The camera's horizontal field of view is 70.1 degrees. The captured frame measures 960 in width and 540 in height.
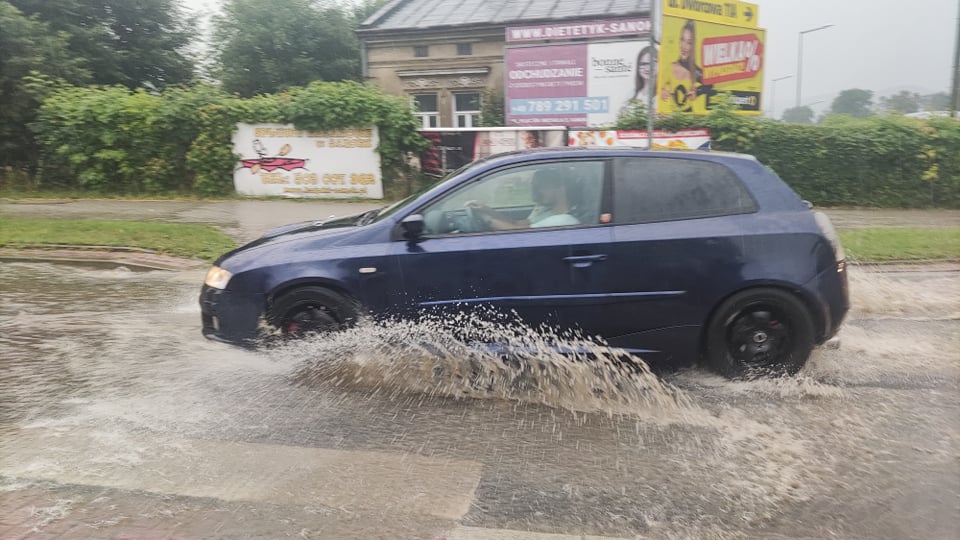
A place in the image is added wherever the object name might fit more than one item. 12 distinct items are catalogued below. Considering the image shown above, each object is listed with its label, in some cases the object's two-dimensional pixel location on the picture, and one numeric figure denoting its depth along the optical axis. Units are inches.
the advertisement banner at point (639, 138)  624.4
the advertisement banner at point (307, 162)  645.9
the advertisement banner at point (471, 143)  646.5
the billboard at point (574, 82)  884.0
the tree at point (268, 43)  1169.4
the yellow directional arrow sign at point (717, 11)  928.3
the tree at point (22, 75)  667.4
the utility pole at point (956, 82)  780.0
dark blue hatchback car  179.2
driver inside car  186.1
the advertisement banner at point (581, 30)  888.3
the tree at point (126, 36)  811.4
